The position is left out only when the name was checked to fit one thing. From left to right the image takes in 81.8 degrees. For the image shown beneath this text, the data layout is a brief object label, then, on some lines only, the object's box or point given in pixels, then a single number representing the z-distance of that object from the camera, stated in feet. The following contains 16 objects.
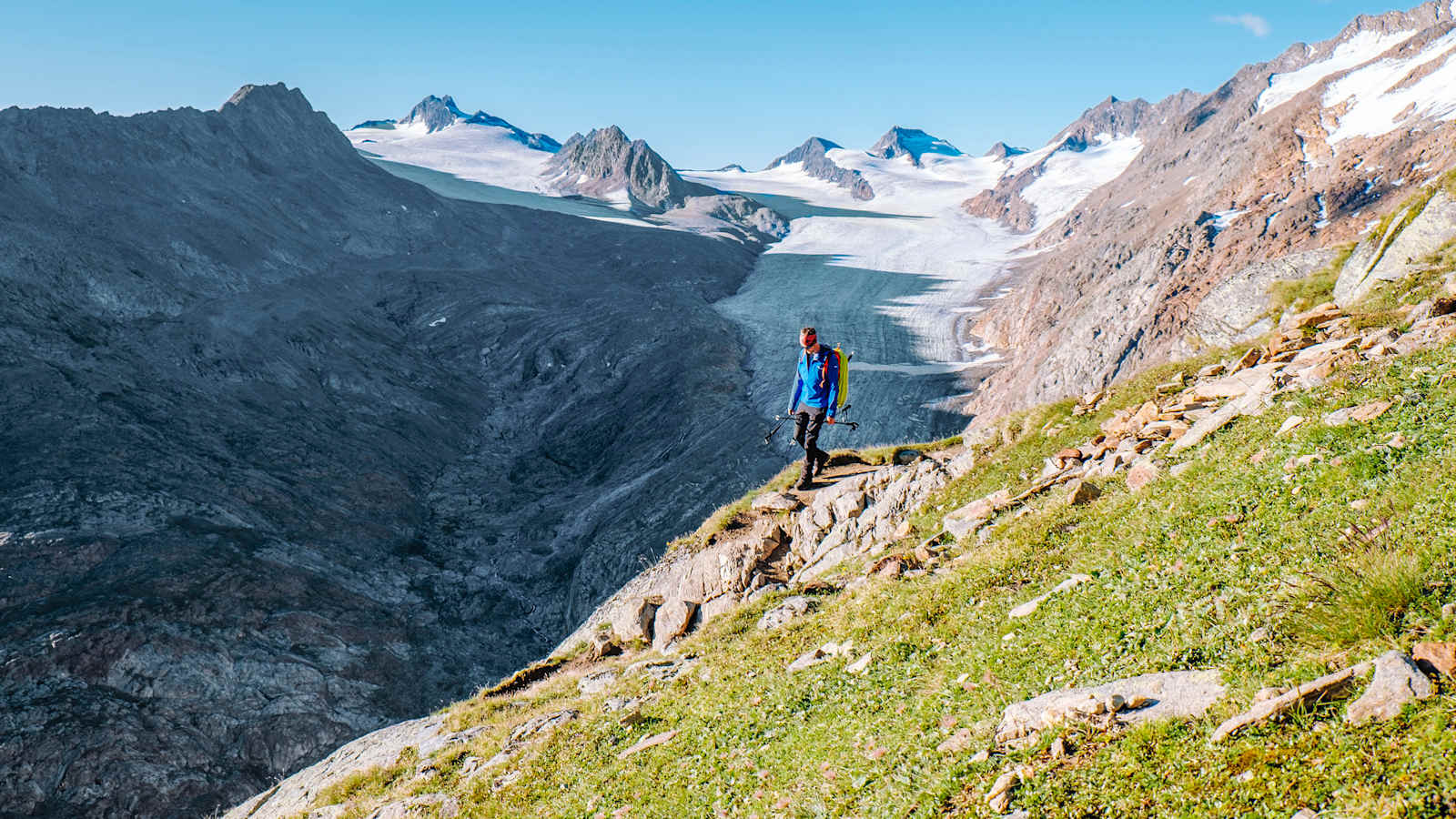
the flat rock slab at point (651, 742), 32.30
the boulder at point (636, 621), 56.13
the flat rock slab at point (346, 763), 46.62
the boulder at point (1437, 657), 15.72
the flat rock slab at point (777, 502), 61.46
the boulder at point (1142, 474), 35.78
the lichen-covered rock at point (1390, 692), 15.49
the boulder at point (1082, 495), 37.65
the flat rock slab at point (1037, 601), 28.40
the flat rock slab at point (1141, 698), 19.16
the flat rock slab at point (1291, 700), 16.74
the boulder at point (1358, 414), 29.19
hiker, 54.80
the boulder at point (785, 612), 42.09
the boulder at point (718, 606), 52.13
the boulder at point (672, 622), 53.06
